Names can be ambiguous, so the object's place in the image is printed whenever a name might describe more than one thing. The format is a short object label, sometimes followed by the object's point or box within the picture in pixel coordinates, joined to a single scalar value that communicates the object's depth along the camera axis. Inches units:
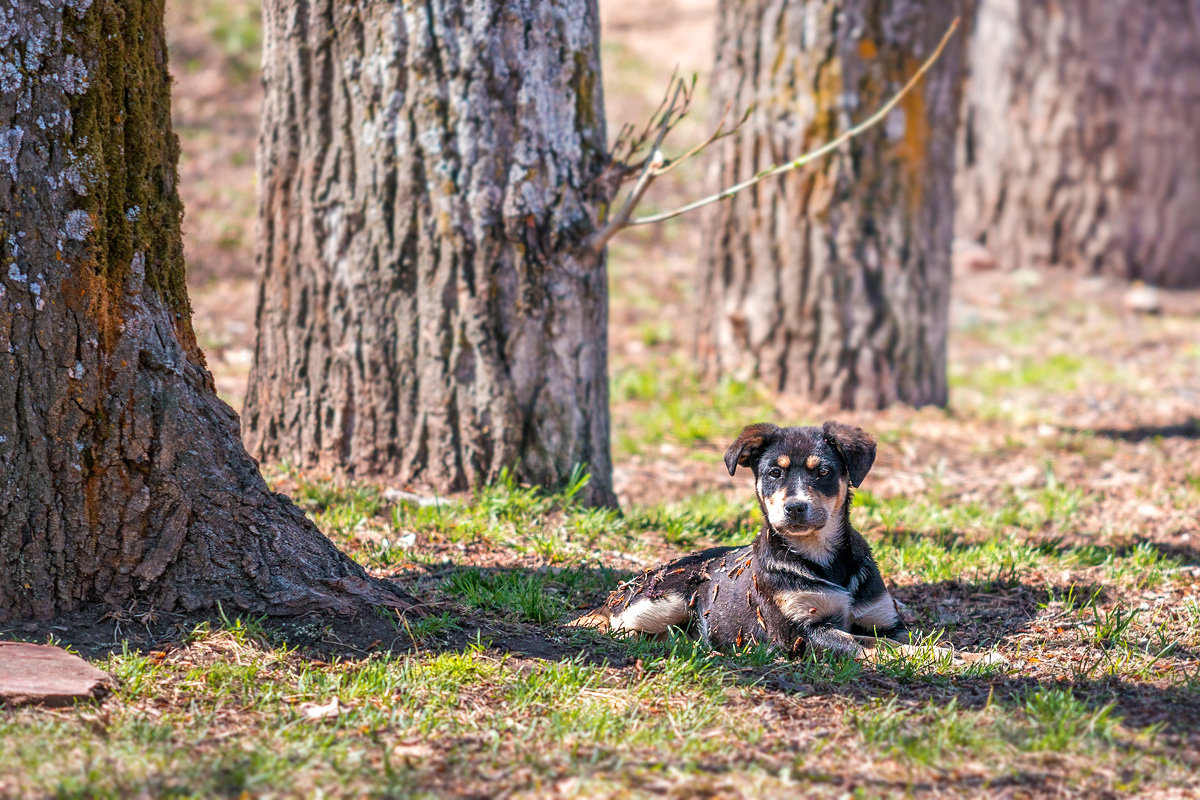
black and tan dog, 334.3
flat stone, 258.2
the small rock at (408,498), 433.0
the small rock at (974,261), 975.0
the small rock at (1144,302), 926.4
